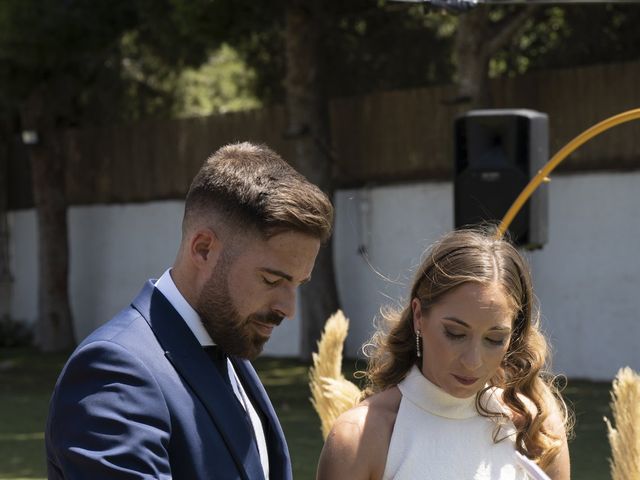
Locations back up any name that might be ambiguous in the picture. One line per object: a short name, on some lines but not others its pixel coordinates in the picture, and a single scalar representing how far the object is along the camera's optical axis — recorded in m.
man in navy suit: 2.34
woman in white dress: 3.28
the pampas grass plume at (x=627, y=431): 4.22
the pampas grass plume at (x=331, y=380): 4.72
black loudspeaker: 8.02
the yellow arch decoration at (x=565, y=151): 7.01
